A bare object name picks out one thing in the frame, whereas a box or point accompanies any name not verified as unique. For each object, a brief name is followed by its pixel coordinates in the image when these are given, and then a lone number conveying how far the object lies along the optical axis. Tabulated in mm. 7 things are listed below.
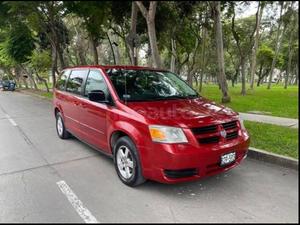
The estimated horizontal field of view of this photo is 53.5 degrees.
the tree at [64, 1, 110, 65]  6654
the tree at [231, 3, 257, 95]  17516
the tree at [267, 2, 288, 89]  25609
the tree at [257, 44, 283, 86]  35656
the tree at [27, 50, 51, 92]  24312
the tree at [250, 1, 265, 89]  20538
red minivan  3914
